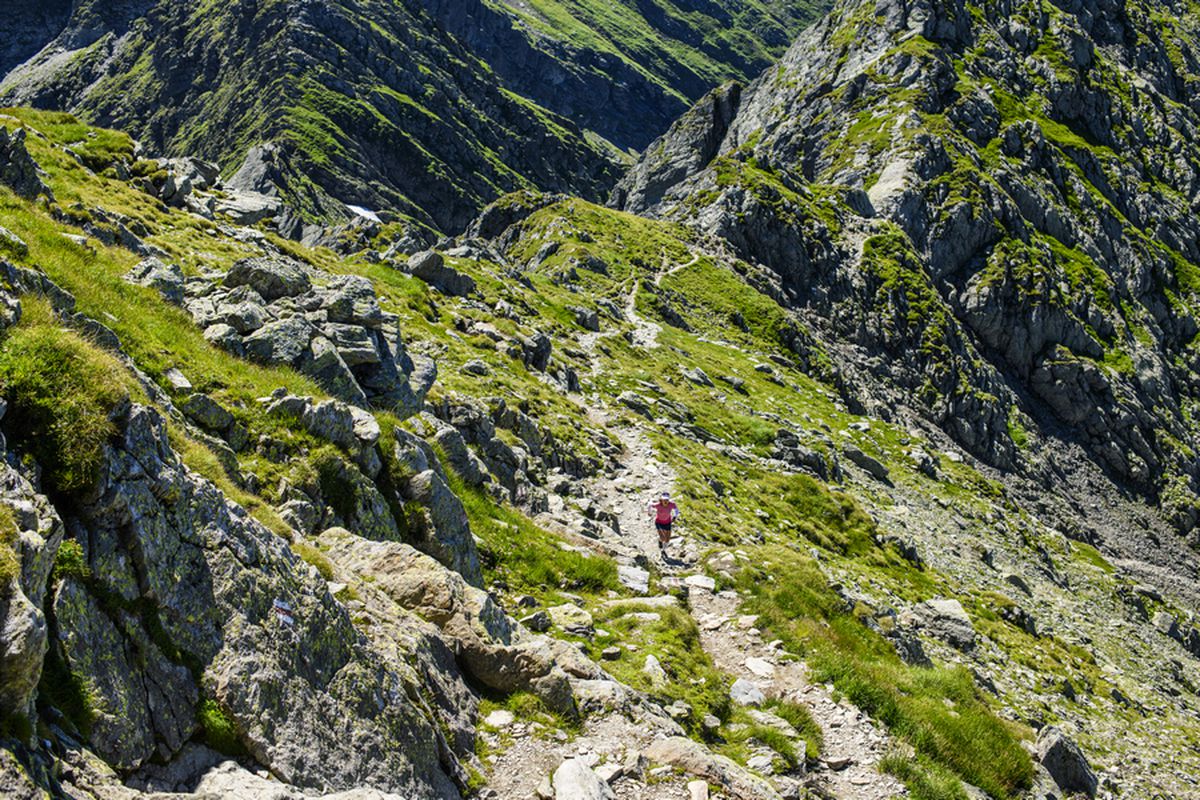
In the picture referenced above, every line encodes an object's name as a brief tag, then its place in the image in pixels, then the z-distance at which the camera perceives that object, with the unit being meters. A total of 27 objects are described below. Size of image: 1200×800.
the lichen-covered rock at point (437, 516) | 14.59
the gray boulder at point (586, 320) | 62.69
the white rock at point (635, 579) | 17.85
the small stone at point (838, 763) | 12.59
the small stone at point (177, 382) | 12.35
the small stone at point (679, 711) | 12.24
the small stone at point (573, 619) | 14.27
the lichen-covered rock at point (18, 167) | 21.93
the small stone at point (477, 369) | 31.89
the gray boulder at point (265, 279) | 19.53
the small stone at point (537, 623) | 14.02
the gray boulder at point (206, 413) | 12.16
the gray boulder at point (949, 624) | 25.41
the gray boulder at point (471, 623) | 10.98
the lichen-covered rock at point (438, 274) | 47.72
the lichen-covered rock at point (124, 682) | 6.24
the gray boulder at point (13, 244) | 11.34
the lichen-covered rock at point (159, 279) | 15.97
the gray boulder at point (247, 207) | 42.59
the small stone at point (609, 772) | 9.72
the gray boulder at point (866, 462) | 53.83
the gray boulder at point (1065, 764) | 16.77
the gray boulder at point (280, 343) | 15.77
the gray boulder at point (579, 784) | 8.97
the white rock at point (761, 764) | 11.80
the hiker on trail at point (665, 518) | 22.84
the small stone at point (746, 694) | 13.88
